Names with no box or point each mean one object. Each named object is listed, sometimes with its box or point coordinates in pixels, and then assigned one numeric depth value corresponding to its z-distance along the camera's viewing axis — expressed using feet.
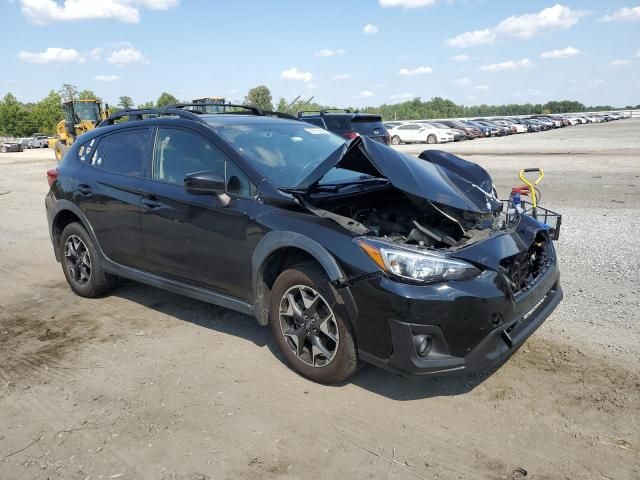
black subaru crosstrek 10.03
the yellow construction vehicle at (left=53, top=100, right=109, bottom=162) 88.12
